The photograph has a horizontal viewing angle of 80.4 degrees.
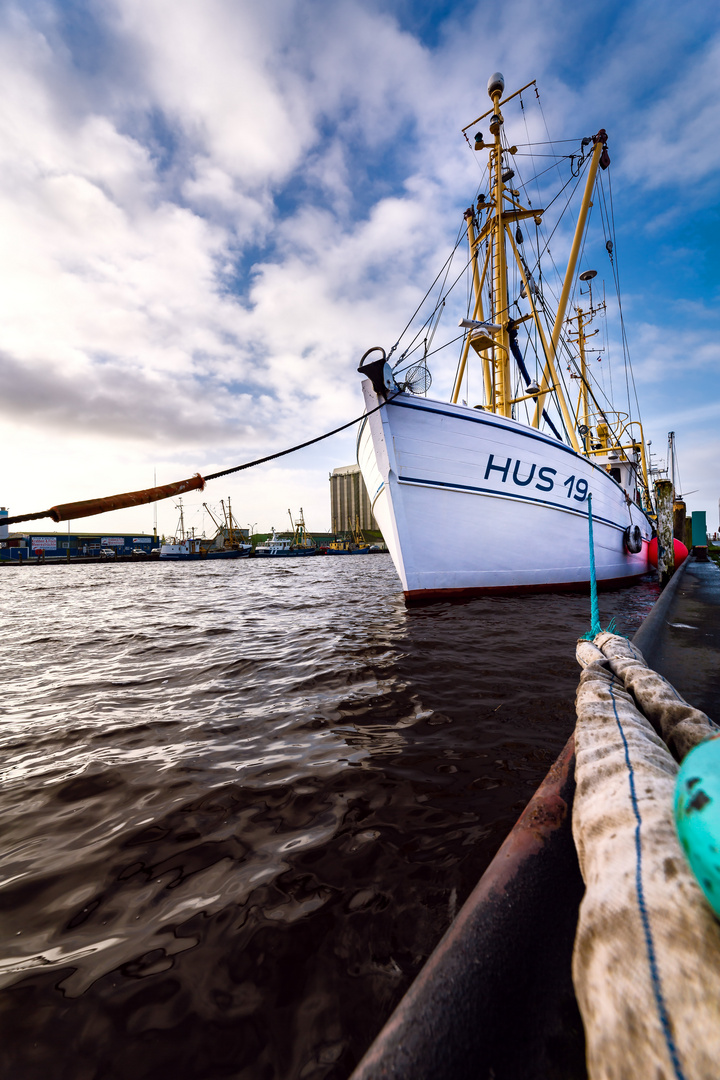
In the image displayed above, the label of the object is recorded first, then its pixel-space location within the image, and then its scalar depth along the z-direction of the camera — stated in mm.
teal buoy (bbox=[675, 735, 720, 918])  624
